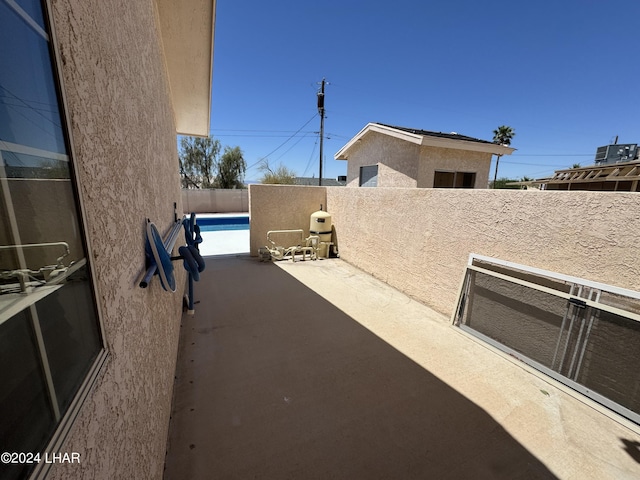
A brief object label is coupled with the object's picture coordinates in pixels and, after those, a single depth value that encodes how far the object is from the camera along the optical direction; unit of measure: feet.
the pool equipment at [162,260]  5.46
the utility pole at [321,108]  53.42
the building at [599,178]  22.84
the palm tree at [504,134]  101.81
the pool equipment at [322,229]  25.29
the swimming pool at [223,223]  47.06
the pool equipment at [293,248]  24.41
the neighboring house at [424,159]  26.78
